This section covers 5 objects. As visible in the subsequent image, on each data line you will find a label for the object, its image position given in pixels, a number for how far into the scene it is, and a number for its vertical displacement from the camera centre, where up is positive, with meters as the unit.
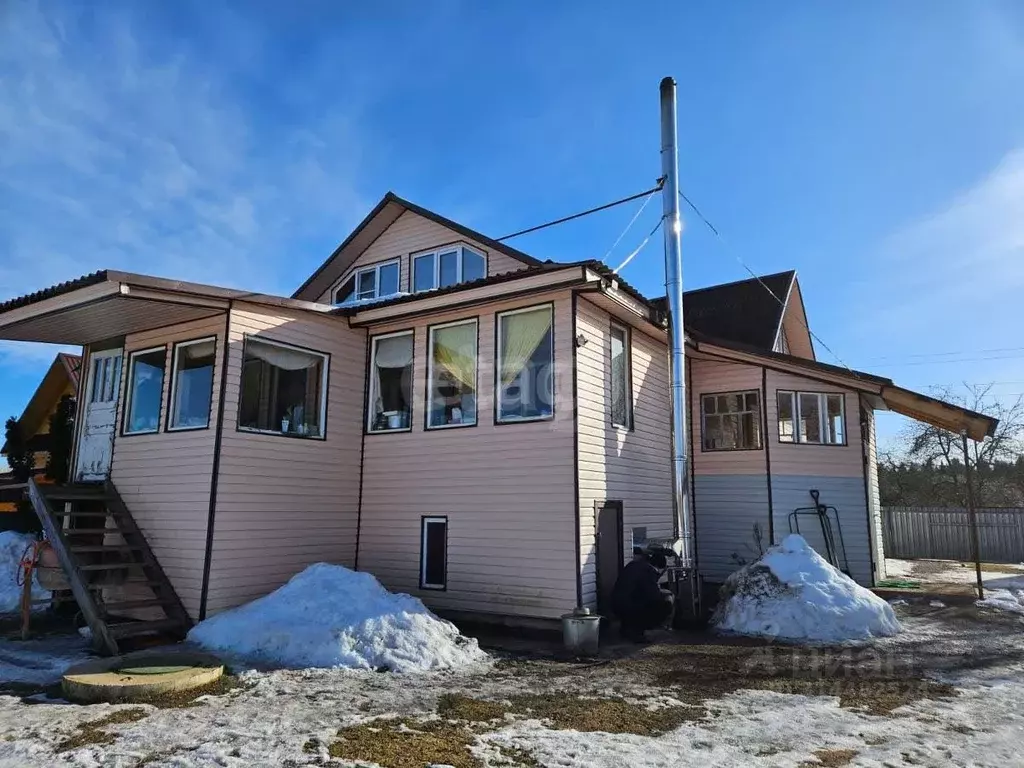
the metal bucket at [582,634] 7.84 -1.55
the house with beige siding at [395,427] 8.91 +1.09
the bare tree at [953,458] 31.53 +2.43
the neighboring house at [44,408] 16.91 +2.40
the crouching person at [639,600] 8.67 -1.27
